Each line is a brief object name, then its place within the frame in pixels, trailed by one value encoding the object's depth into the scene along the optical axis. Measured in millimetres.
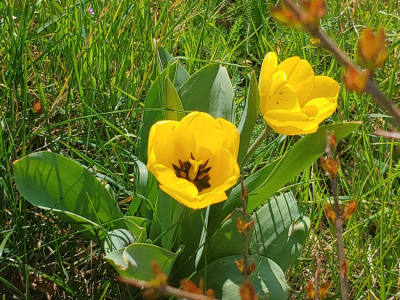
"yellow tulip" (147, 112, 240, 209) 660
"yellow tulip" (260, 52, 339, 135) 705
